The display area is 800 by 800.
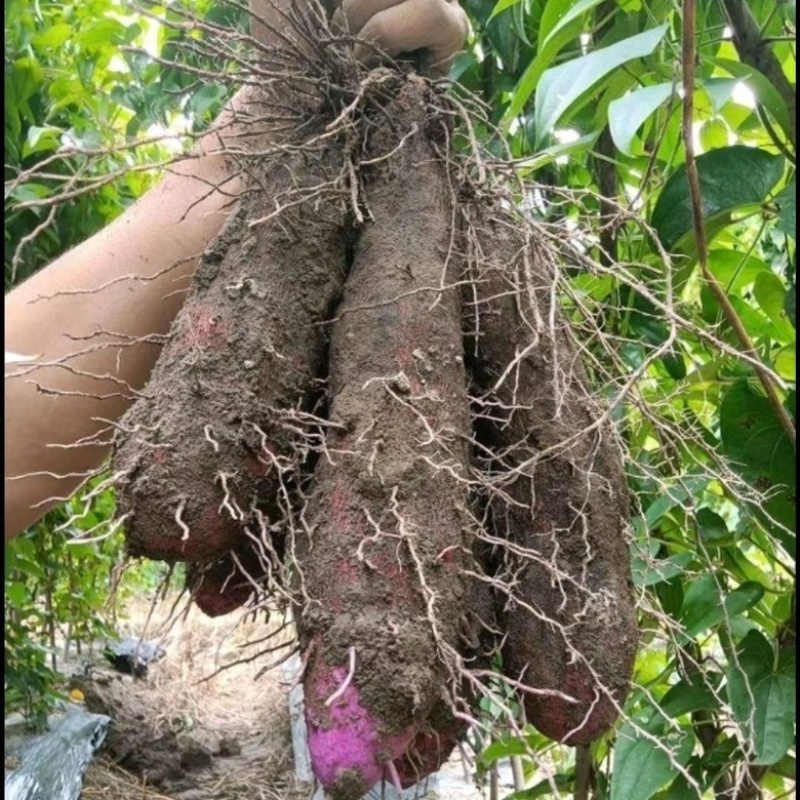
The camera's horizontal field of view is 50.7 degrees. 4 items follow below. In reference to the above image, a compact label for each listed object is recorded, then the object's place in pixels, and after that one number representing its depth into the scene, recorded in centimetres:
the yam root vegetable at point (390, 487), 49
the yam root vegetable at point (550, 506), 59
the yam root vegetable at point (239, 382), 56
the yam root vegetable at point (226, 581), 63
